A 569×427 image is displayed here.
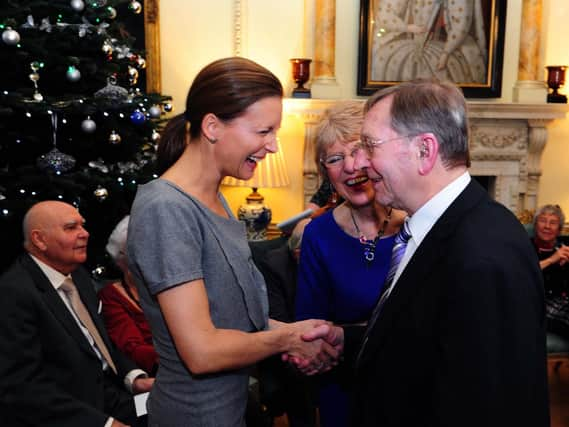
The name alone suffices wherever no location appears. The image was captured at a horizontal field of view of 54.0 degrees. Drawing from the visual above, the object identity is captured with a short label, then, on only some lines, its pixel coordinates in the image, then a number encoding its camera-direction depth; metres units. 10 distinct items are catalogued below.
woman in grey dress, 1.17
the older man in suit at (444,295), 0.94
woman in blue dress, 1.69
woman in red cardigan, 2.63
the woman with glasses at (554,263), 3.65
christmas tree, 3.04
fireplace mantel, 5.37
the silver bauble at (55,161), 3.06
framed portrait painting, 5.32
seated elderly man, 1.96
